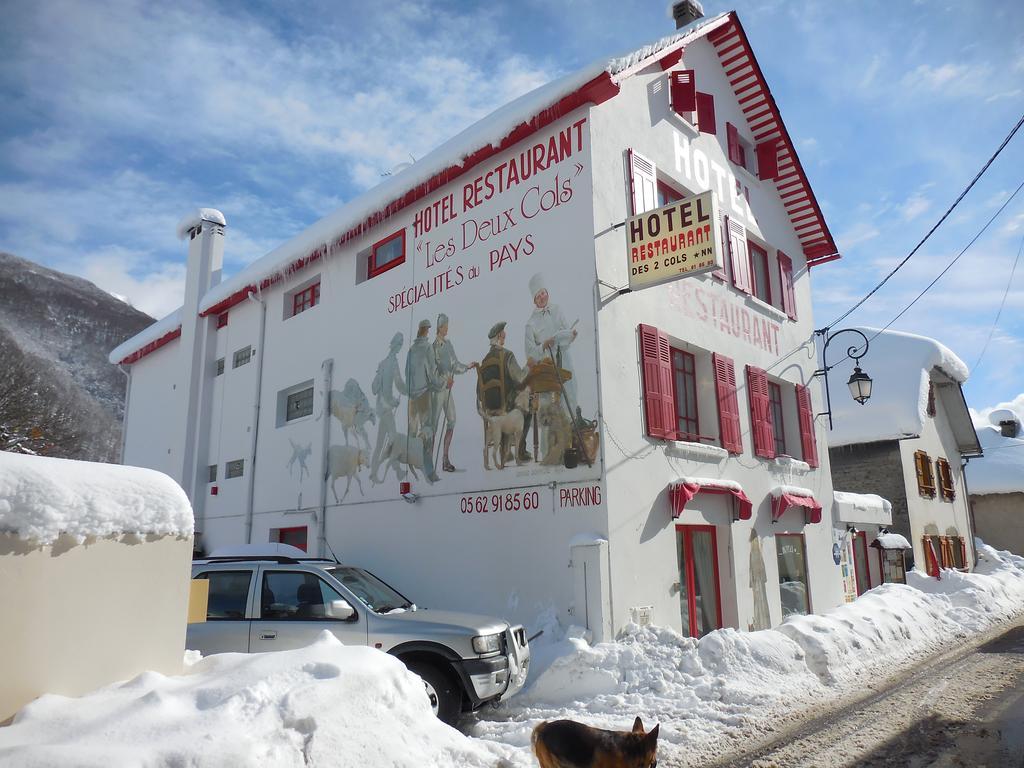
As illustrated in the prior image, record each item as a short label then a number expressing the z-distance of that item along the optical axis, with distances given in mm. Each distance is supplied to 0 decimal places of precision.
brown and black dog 4531
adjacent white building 20875
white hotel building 10805
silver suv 7207
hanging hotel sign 10000
